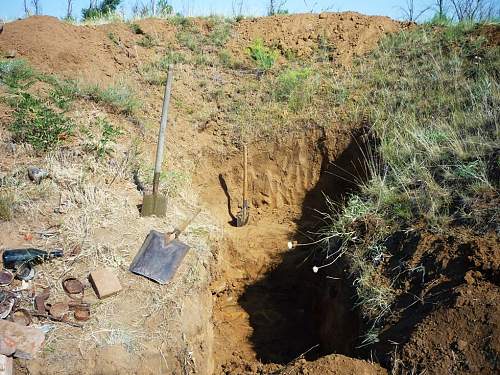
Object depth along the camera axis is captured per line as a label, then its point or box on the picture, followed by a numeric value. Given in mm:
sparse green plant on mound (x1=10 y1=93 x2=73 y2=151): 5586
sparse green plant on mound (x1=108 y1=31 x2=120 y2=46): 8711
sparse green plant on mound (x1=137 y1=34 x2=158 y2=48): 8938
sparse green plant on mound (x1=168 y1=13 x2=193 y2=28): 9703
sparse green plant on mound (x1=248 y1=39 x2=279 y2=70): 8677
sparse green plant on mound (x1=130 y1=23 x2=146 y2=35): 9188
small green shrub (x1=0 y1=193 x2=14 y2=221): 4664
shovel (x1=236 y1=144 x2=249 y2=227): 6809
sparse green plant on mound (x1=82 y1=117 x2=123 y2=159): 5781
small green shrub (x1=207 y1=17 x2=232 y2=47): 9320
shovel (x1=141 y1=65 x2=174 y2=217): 5262
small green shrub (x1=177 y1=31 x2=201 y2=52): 9102
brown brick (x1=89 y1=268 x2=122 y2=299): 4238
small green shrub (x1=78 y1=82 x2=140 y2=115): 6879
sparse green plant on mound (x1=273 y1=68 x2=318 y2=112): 7387
